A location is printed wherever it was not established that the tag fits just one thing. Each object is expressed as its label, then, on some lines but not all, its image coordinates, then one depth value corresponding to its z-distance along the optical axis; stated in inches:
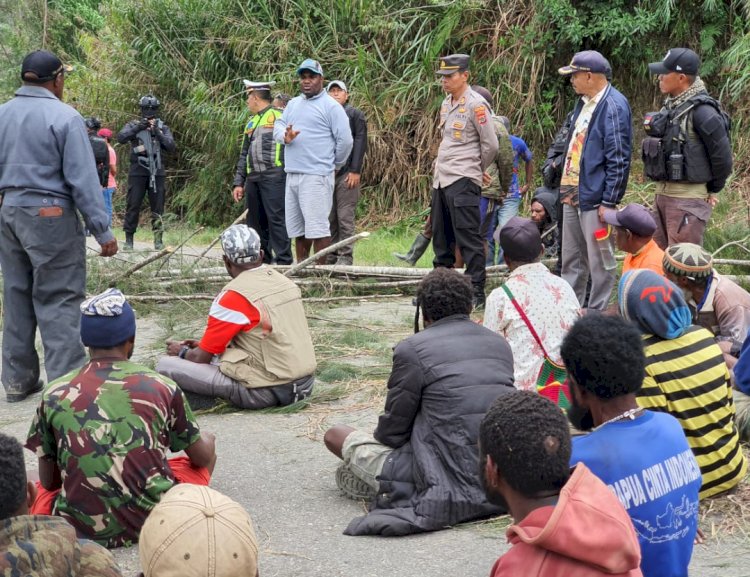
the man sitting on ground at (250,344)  237.0
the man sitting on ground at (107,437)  161.8
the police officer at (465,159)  354.6
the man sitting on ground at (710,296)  233.5
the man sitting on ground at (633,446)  128.7
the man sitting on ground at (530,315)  209.6
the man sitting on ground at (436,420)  180.2
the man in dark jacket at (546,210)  402.0
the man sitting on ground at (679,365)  170.4
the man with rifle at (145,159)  598.2
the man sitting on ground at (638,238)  256.5
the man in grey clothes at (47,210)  253.3
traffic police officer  438.0
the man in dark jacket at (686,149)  301.4
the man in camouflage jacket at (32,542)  104.7
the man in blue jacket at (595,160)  304.3
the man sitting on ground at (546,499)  100.0
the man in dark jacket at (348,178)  446.6
